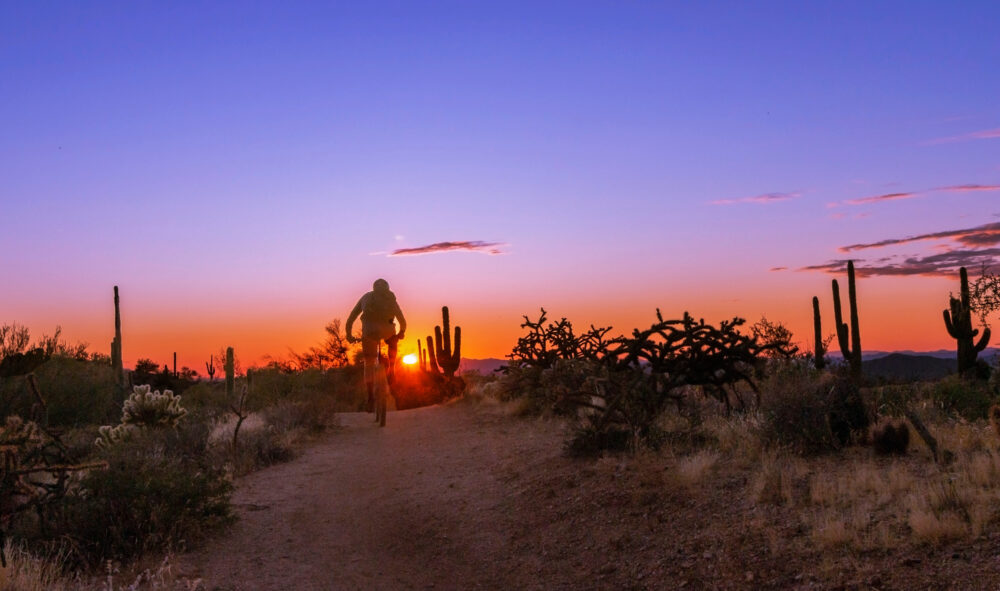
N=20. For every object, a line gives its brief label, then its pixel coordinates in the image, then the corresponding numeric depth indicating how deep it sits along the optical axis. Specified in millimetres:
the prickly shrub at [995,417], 8462
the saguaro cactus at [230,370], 26908
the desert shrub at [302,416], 16219
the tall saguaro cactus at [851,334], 29188
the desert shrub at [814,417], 9258
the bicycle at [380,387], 16859
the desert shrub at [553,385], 11688
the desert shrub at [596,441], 10344
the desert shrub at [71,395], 21500
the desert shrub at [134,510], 7762
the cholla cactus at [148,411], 14547
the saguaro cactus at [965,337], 26094
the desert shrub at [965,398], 12406
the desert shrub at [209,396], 22041
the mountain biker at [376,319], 16750
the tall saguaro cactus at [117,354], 25578
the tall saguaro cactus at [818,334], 31103
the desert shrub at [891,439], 8617
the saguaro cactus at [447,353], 30247
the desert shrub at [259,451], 12305
